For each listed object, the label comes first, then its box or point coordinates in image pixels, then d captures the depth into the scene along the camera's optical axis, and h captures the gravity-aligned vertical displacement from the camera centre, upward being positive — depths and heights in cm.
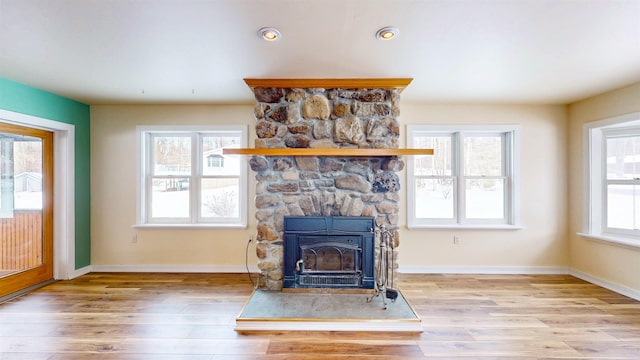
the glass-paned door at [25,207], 307 -31
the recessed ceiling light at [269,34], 196 +102
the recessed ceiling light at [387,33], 194 +101
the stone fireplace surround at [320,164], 297 +15
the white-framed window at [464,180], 397 -2
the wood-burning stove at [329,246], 297 -70
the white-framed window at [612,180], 330 -3
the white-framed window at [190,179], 400 +0
